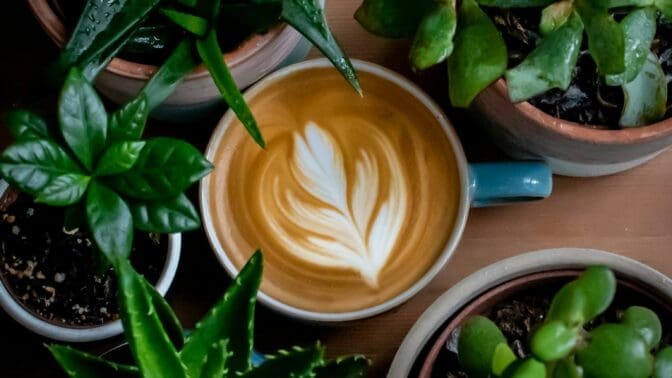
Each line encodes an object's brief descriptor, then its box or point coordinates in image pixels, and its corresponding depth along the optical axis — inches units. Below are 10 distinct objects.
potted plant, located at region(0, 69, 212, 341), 29.8
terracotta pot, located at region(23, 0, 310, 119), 33.2
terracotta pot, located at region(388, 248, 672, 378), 31.6
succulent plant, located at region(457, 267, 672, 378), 25.2
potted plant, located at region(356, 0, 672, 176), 30.0
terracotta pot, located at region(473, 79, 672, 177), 32.9
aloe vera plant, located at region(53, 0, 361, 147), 31.5
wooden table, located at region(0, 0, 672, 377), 38.9
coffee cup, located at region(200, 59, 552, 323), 36.8
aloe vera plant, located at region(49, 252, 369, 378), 27.1
